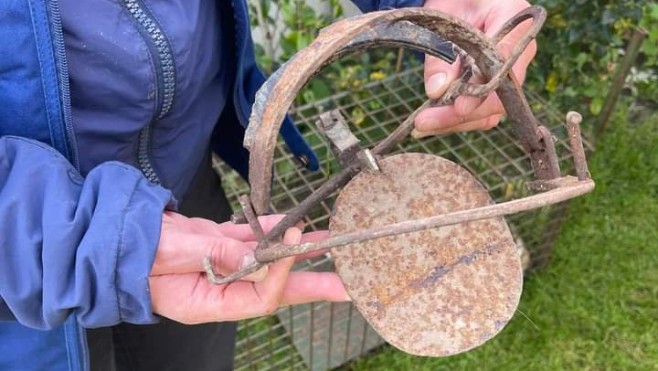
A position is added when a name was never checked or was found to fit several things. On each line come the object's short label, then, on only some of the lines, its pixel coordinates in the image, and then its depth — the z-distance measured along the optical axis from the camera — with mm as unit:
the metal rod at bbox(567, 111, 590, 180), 625
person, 645
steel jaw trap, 629
